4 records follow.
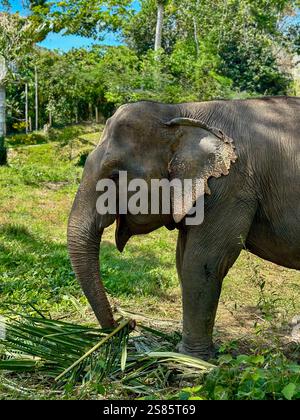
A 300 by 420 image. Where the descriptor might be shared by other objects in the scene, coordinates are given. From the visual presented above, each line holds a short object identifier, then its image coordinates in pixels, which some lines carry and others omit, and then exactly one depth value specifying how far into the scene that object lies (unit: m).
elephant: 4.24
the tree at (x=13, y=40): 18.12
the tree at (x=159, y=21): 22.58
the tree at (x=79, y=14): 21.42
